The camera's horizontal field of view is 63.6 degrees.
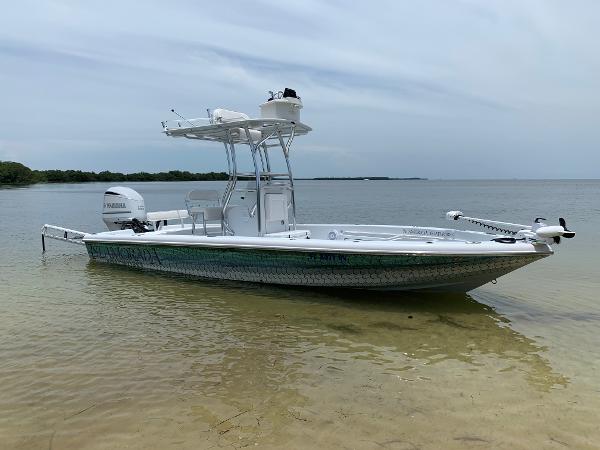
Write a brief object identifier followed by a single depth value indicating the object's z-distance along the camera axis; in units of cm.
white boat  687
